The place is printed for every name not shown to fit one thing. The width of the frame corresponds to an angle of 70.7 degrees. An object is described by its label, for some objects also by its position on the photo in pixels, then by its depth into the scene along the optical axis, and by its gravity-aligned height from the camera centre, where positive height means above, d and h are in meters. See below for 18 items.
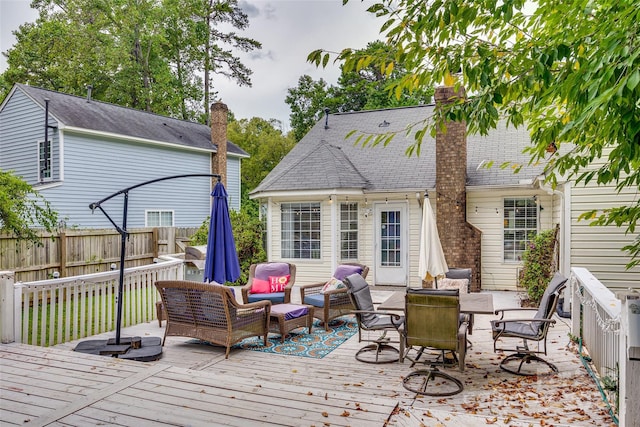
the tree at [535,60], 2.37 +1.10
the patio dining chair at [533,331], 5.24 -1.34
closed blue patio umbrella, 6.82 -0.44
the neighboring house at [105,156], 14.01 +2.21
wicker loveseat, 5.92 -1.29
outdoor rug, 6.15 -1.80
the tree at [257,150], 22.91 +3.55
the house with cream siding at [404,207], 10.87 +0.33
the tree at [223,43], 26.08 +10.41
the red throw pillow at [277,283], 8.32 -1.17
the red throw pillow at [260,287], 8.27 -1.24
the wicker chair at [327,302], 7.36 -1.40
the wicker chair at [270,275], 7.92 -1.05
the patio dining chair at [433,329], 4.86 -1.20
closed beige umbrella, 7.26 -0.57
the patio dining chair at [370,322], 5.76 -1.37
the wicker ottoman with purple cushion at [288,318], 6.59 -1.48
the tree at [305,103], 25.86 +6.73
